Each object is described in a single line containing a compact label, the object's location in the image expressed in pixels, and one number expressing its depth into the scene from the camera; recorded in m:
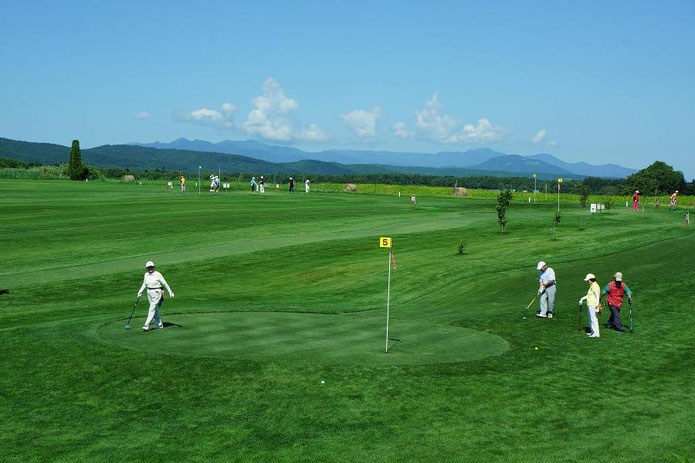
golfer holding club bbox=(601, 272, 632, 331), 27.09
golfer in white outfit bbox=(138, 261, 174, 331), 24.20
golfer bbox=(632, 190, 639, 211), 86.71
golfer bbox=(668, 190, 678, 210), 90.28
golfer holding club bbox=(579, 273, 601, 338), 25.77
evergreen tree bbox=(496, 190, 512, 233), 61.16
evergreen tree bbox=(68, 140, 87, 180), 143.25
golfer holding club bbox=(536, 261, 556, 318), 29.17
